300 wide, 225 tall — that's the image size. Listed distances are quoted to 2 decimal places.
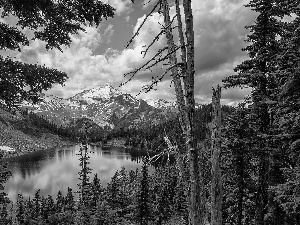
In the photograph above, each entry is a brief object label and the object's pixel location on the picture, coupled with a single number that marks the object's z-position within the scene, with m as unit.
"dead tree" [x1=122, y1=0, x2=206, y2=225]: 5.46
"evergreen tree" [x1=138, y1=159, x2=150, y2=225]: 27.72
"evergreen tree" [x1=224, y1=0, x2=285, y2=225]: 13.08
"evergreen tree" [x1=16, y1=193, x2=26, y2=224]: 51.19
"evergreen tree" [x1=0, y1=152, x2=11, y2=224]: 13.06
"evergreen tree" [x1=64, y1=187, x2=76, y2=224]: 52.16
